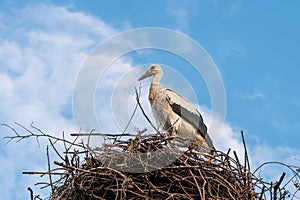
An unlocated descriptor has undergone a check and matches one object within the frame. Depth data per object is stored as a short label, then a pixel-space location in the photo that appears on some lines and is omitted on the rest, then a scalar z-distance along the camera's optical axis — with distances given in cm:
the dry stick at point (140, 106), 862
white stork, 1183
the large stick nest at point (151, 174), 774
